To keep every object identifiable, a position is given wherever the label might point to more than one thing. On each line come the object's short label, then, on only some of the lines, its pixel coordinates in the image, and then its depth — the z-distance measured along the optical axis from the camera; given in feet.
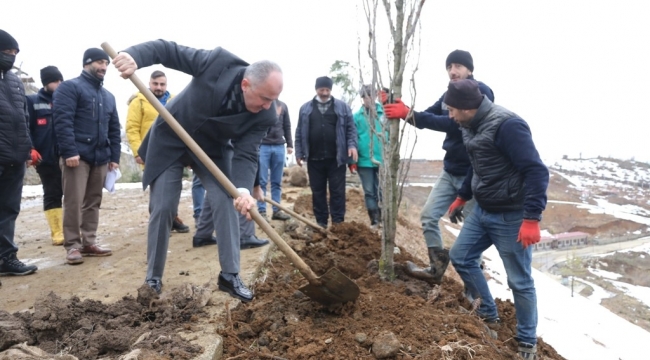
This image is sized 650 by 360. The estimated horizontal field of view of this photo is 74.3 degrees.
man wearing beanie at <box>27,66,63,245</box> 15.21
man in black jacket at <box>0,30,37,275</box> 11.47
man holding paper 12.98
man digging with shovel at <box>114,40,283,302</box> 9.66
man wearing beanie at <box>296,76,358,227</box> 18.01
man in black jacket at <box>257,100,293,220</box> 19.79
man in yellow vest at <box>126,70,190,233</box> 16.52
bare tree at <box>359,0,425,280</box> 10.76
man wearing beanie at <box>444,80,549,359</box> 8.96
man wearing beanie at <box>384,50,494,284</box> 12.22
